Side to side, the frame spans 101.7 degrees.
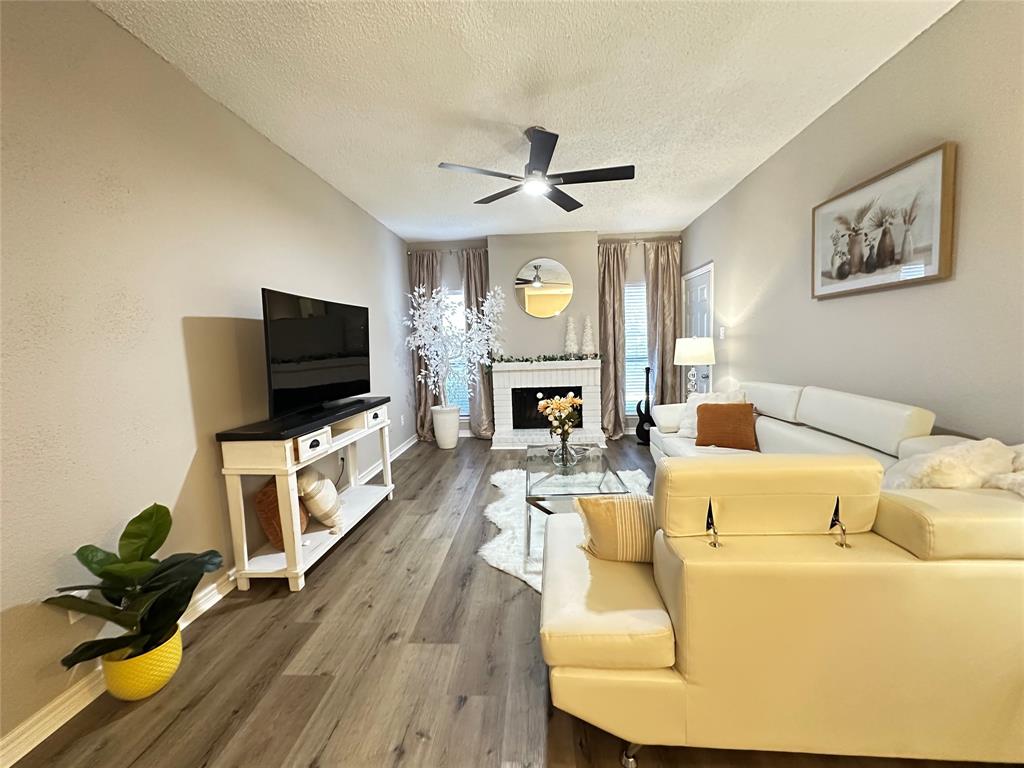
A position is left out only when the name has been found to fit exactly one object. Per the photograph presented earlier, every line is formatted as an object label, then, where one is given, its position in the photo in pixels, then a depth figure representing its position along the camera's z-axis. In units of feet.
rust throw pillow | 10.60
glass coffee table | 8.33
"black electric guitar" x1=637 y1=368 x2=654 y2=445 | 16.98
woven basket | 8.20
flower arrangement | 10.03
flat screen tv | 8.02
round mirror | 18.25
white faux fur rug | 8.28
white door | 15.85
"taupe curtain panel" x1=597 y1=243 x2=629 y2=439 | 18.67
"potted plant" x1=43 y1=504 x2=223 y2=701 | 4.94
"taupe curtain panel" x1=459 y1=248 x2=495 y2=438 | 18.89
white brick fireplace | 17.89
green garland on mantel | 17.89
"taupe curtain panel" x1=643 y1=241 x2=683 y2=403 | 18.51
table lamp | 14.12
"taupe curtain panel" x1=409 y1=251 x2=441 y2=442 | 18.99
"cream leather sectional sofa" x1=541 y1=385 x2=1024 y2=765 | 3.61
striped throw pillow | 5.35
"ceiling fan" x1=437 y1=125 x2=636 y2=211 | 8.20
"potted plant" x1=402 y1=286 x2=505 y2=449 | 17.11
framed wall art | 6.44
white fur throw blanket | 4.67
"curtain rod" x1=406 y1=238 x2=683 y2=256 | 18.54
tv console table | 7.38
